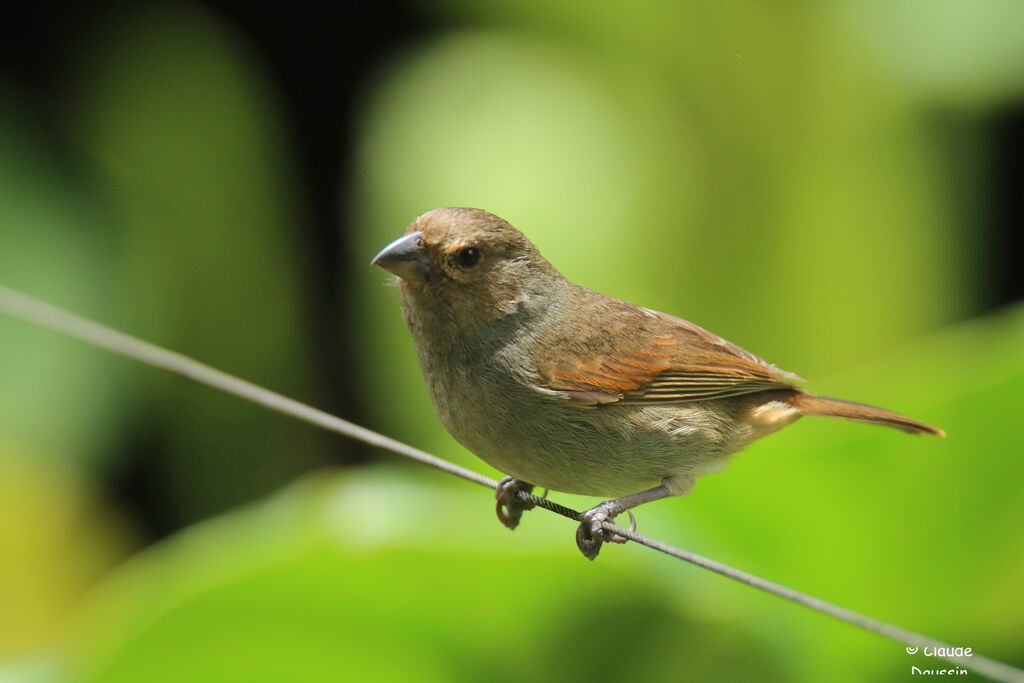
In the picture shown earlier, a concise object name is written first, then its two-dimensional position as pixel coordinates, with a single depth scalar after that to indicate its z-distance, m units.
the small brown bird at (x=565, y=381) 3.36
